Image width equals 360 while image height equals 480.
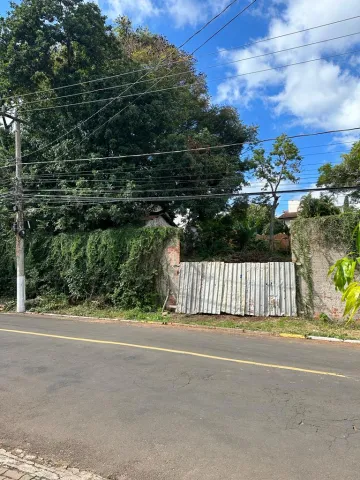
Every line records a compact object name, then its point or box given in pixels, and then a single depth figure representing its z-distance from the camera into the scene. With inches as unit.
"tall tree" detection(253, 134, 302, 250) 927.0
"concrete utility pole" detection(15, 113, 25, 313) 688.4
